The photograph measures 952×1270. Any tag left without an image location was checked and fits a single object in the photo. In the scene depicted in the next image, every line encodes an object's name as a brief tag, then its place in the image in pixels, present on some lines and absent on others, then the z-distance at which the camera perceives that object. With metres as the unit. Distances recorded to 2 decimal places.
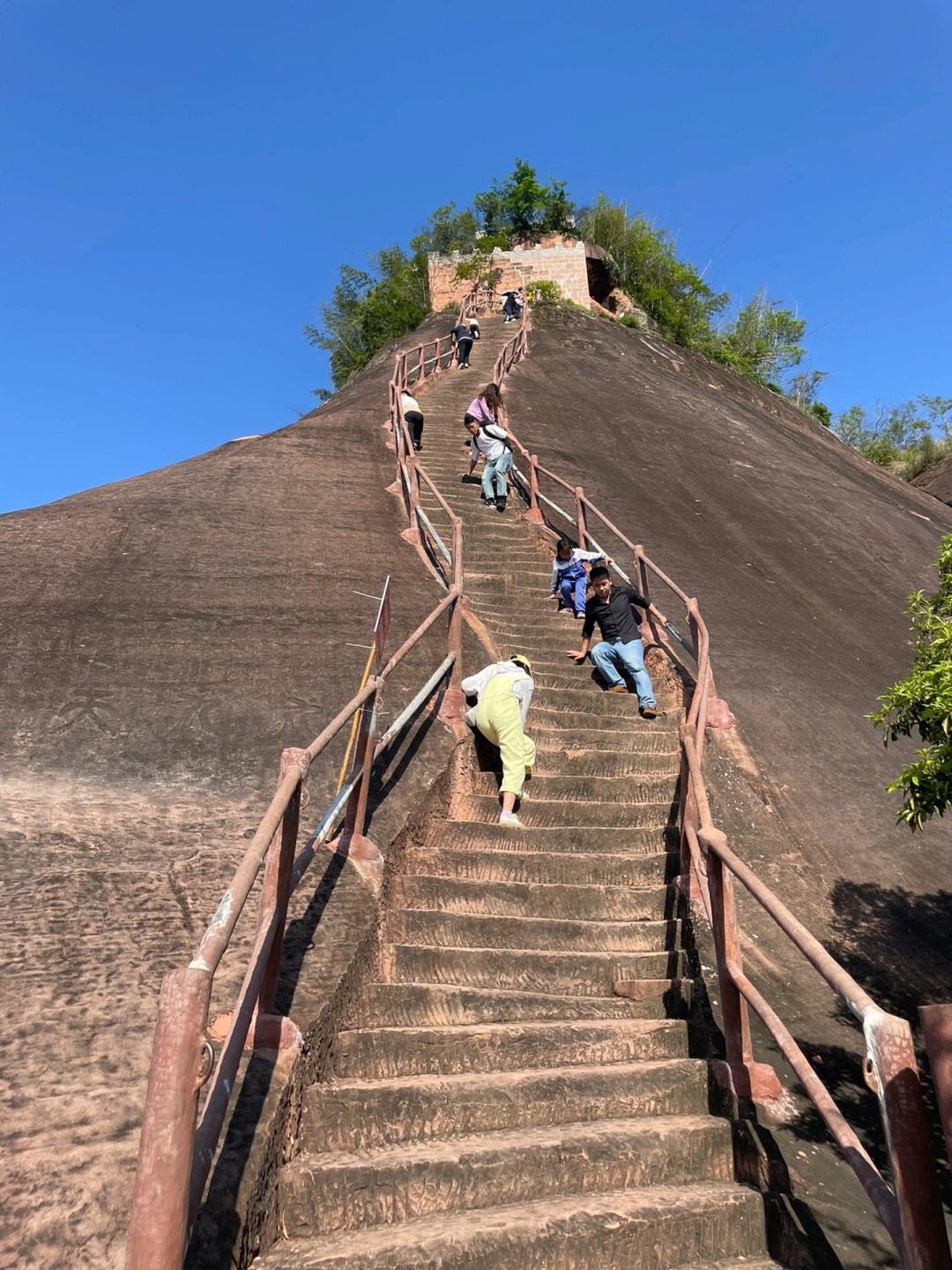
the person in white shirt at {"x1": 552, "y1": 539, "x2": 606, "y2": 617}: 8.36
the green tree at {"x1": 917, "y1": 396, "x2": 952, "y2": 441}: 38.03
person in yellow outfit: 5.07
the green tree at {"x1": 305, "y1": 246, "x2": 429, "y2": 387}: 33.00
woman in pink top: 11.94
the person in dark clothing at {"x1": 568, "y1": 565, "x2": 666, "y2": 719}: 6.75
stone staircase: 2.61
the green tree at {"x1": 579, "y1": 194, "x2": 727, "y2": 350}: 32.19
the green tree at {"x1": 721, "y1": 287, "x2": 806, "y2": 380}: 36.66
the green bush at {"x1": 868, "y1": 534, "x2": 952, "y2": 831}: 4.58
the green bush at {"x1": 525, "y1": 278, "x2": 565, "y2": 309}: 28.25
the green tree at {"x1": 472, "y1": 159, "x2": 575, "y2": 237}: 32.81
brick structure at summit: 30.70
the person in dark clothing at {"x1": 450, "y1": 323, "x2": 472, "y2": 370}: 19.38
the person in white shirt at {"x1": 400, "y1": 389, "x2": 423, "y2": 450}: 11.94
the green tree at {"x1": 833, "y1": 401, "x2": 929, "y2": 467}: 38.38
